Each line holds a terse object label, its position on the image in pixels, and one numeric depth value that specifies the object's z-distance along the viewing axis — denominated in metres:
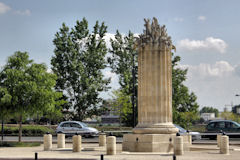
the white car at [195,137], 29.89
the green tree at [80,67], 45.25
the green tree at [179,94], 46.56
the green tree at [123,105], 46.69
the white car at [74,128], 34.09
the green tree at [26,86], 25.62
